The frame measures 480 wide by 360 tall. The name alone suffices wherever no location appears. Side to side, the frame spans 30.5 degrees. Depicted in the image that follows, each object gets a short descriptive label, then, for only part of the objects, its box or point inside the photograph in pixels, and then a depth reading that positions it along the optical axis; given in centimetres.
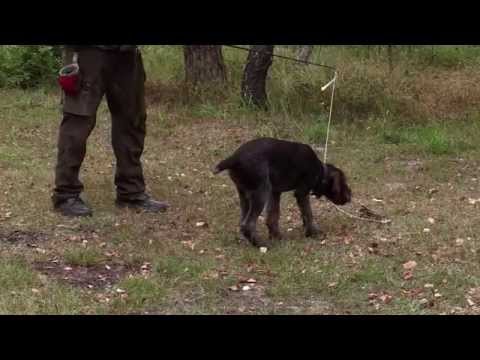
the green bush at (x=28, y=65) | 1288
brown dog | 654
